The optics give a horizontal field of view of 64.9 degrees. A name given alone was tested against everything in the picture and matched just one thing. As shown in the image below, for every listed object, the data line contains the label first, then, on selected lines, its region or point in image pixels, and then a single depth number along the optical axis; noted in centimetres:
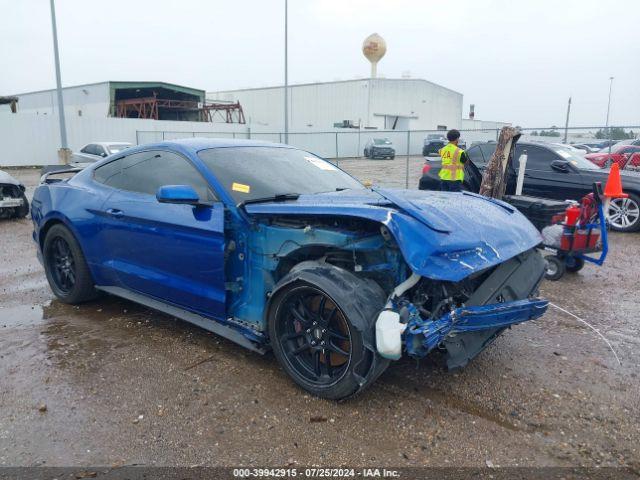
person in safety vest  836
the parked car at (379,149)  3105
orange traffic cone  539
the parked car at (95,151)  1567
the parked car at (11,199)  957
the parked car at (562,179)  886
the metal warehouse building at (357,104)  4569
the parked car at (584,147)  2442
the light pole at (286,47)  2305
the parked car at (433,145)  2841
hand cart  555
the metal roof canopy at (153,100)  3641
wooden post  826
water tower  5231
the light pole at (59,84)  1919
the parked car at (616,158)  1383
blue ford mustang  279
